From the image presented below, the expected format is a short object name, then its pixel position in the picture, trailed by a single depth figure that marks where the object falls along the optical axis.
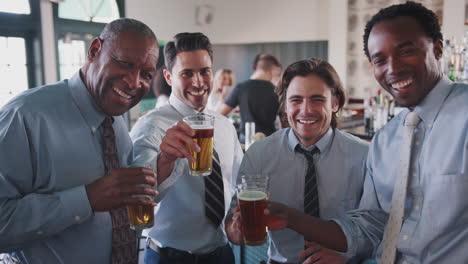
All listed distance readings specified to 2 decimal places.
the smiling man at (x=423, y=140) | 1.24
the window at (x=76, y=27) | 6.19
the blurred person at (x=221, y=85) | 7.03
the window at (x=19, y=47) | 5.38
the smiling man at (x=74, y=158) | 1.23
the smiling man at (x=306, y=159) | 1.72
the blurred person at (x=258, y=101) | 4.96
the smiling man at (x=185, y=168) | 1.82
